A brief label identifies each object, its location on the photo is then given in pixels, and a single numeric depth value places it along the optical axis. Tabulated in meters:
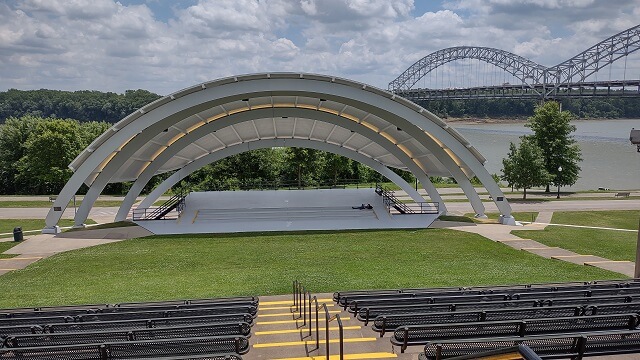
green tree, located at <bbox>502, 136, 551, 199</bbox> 44.09
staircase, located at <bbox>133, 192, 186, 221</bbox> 30.96
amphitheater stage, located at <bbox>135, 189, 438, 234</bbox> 28.98
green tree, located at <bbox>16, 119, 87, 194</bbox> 49.91
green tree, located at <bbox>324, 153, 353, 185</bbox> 54.71
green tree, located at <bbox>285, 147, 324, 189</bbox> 51.22
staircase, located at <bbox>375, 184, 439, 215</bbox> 32.94
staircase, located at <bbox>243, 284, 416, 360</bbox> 7.36
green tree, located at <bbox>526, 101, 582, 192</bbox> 47.88
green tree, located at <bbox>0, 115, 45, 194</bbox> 56.92
